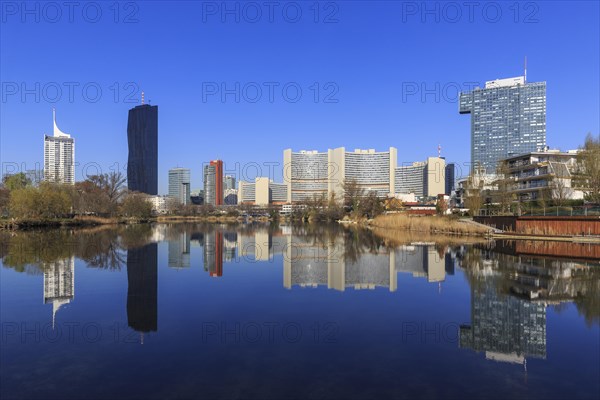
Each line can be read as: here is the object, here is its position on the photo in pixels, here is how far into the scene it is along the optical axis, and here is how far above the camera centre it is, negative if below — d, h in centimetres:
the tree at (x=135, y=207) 8138 -73
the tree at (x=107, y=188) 7819 +308
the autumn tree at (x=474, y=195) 5000 +104
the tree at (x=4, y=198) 6006 +69
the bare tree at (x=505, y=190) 4750 +154
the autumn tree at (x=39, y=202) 5466 +18
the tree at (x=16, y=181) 6894 +382
